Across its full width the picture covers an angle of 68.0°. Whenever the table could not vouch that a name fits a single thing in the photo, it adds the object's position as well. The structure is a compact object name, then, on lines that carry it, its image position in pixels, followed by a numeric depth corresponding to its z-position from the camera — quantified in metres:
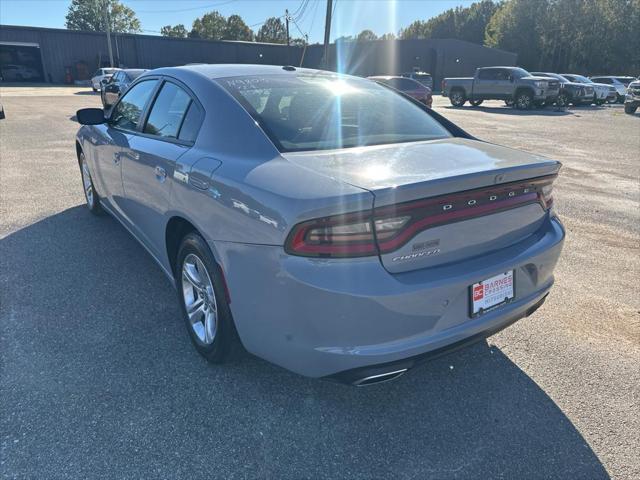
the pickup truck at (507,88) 22.78
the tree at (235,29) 95.31
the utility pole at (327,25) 25.03
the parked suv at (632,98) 22.11
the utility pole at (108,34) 36.34
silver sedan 1.95
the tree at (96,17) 88.56
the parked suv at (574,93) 25.50
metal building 39.62
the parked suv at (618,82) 30.73
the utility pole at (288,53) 52.25
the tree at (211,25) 95.38
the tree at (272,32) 94.78
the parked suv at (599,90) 26.86
